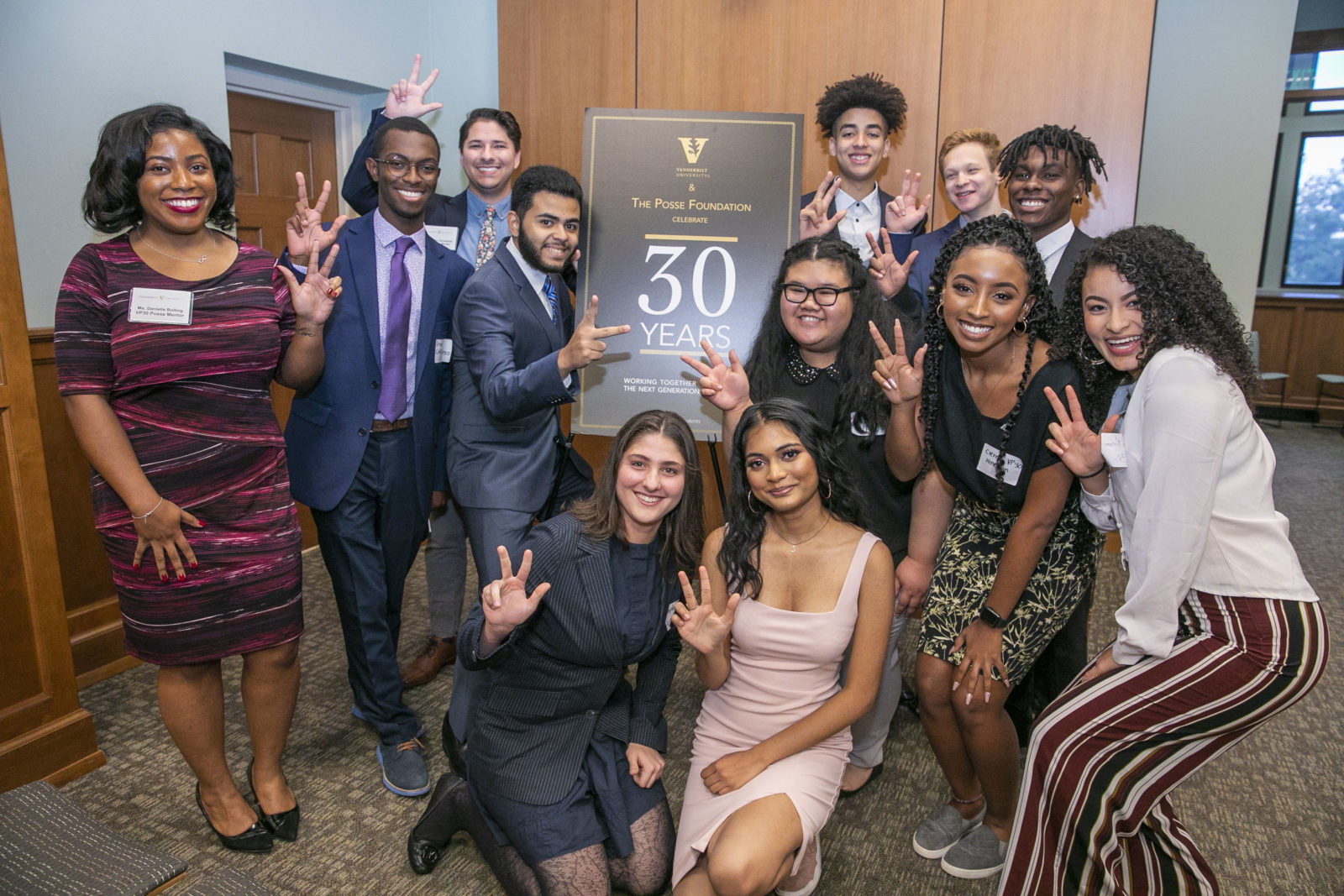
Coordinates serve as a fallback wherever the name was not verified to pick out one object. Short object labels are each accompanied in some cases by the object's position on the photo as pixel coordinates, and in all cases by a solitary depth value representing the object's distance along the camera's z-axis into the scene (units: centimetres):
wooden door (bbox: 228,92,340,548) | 419
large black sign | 262
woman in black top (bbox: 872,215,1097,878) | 194
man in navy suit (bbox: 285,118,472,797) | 242
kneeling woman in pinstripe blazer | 198
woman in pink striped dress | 197
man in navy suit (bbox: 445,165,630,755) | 246
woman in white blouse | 155
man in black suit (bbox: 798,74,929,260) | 311
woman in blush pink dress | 191
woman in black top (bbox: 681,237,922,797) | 228
